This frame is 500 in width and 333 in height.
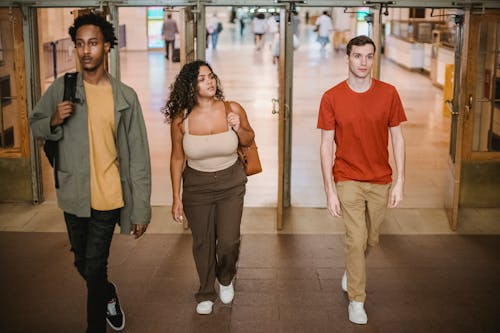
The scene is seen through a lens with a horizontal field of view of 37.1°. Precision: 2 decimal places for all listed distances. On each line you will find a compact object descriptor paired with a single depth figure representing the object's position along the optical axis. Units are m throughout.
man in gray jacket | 4.16
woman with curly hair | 4.90
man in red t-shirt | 4.79
